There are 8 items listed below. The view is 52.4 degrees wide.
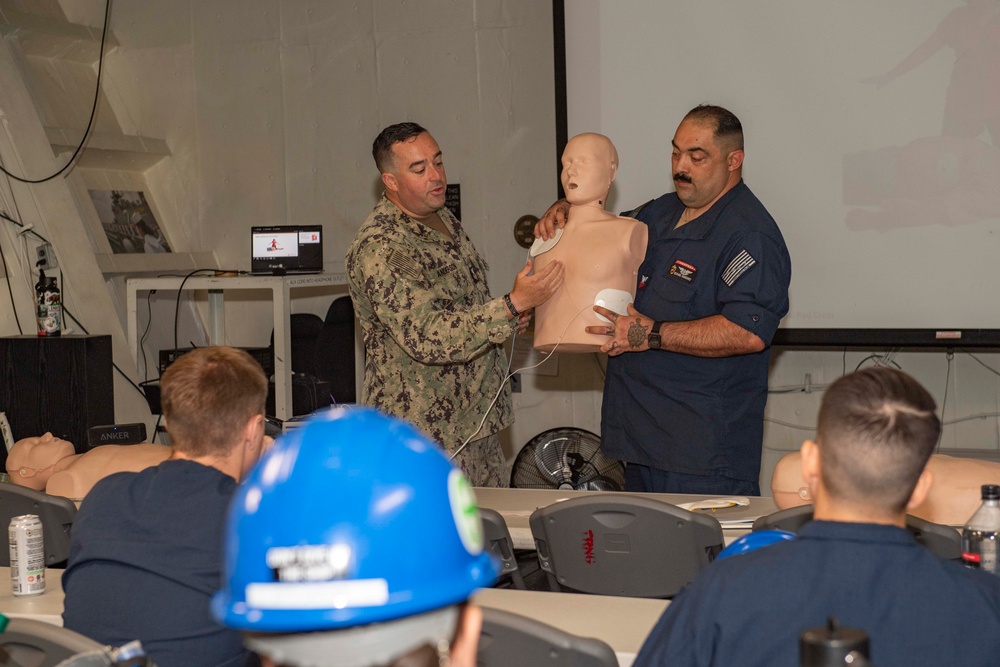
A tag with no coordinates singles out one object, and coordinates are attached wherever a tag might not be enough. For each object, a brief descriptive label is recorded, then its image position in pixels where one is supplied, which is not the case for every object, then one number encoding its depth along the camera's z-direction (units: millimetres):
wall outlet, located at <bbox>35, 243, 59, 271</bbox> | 4887
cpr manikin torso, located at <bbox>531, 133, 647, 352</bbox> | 3023
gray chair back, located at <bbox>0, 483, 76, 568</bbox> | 2564
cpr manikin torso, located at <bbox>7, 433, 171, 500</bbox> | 2922
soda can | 2121
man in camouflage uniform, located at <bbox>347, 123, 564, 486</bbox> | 2984
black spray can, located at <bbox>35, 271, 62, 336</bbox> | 4602
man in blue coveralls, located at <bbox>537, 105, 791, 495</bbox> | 3047
